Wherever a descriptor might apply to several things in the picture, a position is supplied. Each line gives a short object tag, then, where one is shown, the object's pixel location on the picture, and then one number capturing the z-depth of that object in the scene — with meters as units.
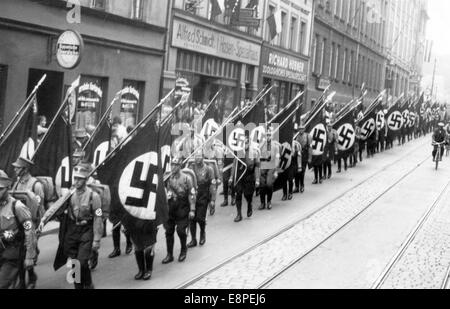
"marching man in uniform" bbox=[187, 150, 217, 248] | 11.70
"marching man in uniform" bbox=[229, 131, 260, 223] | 14.38
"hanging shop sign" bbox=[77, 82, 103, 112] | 18.94
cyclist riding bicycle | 27.17
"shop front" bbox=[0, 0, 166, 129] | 16.19
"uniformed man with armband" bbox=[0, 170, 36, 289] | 7.63
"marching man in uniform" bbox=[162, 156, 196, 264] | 10.41
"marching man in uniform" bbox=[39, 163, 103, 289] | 8.41
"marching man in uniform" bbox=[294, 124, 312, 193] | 18.72
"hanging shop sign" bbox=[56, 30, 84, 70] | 16.33
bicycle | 26.73
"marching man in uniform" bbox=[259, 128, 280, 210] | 15.59
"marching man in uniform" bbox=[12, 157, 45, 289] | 8.69
